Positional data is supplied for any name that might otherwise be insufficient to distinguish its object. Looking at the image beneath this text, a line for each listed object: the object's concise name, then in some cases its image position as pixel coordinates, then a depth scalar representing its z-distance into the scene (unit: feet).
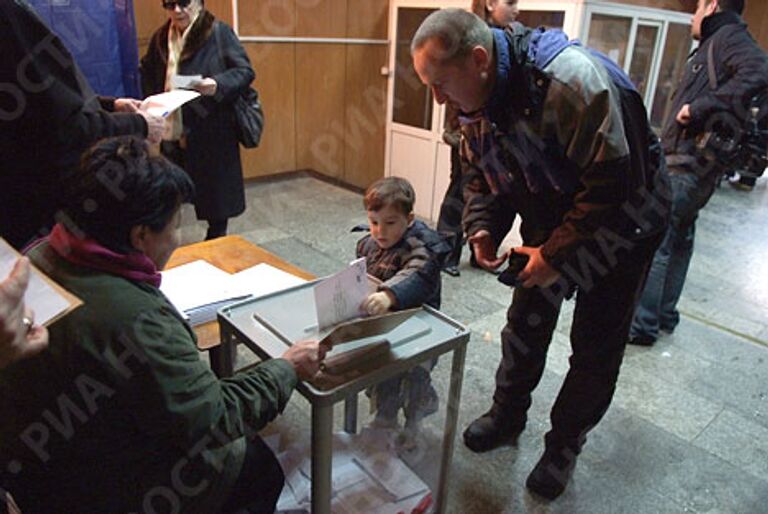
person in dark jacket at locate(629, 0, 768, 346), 7.72
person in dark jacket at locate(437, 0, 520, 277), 9.11
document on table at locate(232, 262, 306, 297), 5.14
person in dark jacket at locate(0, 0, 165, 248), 4.10
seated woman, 3.00
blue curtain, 7.25
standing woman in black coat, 8.31
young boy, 4.93
